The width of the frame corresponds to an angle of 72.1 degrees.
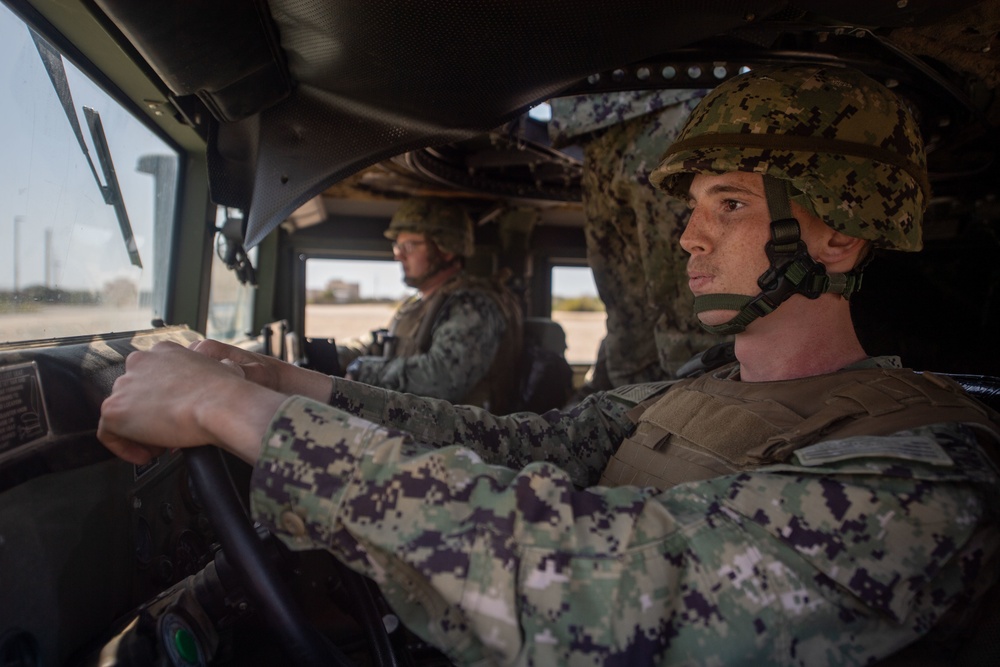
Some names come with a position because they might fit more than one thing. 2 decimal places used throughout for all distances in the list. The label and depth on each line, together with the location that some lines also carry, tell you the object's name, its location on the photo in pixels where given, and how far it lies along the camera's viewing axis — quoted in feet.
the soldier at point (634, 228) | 7.83
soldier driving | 2.55
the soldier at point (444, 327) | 11.32
